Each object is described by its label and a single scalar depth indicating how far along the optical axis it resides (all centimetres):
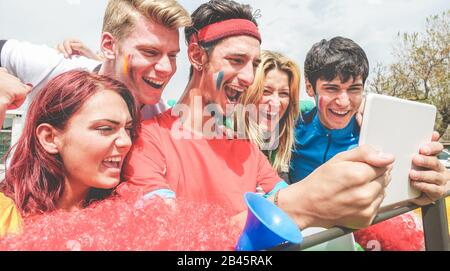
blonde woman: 138
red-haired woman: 97
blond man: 100
